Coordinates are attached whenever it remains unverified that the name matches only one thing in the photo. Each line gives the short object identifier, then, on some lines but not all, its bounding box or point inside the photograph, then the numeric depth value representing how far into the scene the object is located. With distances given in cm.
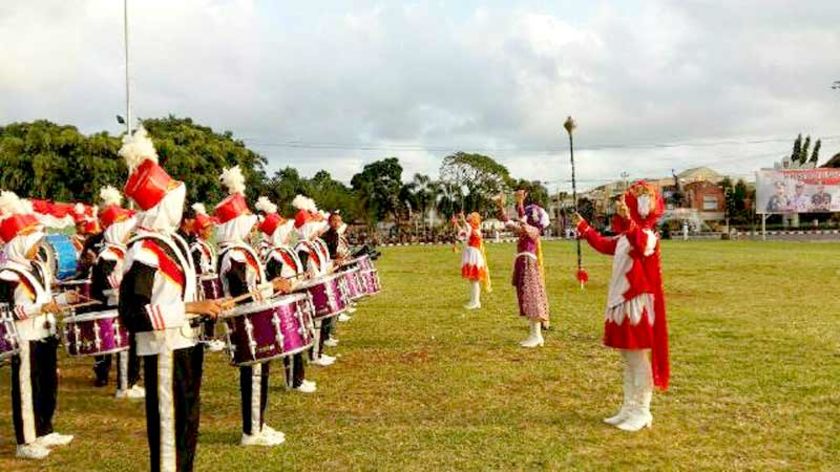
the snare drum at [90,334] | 690
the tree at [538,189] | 7670
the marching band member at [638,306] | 665
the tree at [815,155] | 7725
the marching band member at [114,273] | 839
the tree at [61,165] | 3300
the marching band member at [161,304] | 477
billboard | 5566
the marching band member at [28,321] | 632
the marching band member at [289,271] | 830
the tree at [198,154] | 3784
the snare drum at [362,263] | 1070
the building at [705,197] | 9531
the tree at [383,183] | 7612
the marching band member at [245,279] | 653
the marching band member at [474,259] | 1582
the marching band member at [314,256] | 1021
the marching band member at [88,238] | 961
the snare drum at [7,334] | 616
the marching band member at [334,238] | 1296
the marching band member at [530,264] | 1055
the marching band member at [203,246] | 1141
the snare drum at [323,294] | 816
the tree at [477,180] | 7325
